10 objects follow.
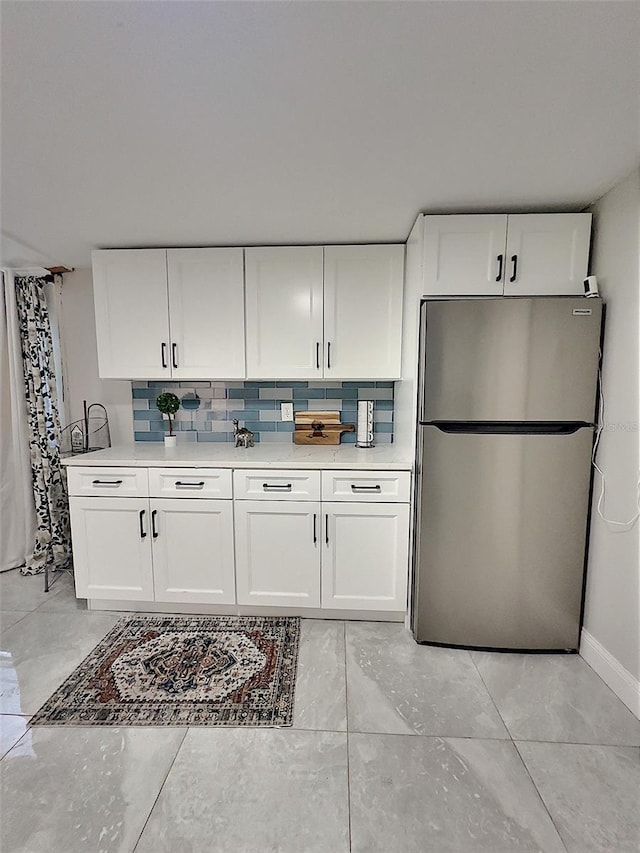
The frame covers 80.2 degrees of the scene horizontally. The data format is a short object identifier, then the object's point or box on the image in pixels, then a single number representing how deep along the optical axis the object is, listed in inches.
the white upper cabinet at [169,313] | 92.7
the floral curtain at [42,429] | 106.3
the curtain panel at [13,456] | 106.6
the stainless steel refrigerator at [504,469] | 69.7
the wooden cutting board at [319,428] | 105.8
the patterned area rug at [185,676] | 62.0
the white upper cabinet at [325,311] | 90.0
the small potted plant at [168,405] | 102.5
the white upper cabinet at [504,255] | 72.8
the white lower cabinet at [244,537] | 83.4
